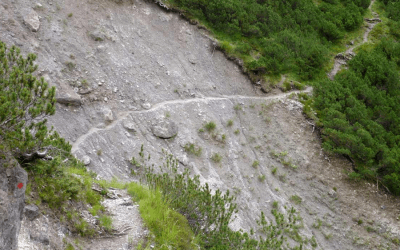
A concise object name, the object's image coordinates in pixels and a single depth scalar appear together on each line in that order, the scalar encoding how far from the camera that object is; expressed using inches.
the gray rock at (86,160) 597.4
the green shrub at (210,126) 829.8
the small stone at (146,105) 803.3
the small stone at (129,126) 731.1
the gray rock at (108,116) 723.4
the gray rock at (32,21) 756.0
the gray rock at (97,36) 846.5
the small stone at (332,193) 800.3
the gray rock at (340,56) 1211.9
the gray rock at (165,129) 759.1
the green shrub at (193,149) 768.3
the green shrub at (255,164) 812.0
